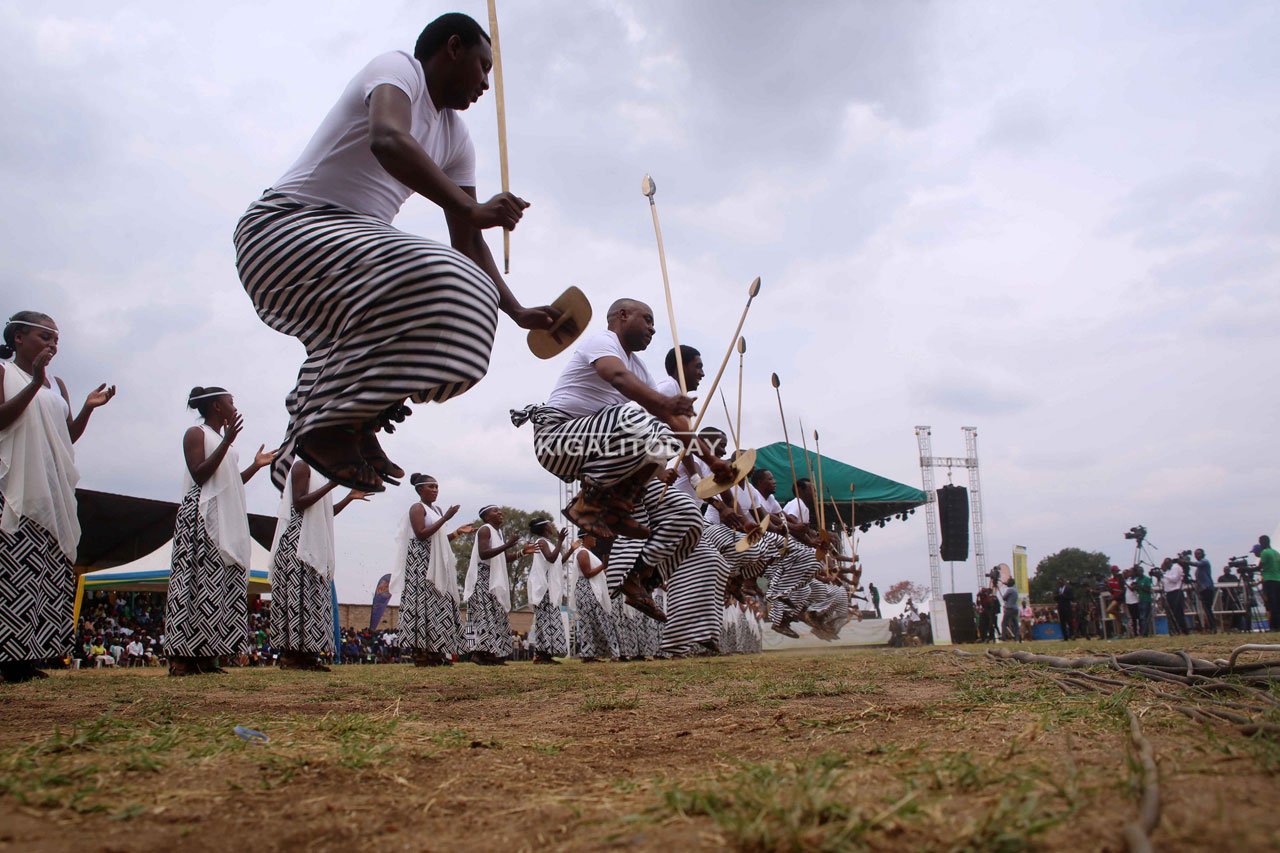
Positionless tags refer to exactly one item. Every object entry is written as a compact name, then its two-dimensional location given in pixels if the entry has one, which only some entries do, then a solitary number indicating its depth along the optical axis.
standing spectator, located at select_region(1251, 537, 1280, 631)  14.36
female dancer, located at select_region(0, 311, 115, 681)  4.45
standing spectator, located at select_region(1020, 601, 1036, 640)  21.54
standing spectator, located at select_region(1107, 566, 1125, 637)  16.84
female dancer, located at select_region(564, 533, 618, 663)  12.17
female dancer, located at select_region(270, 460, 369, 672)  7.16
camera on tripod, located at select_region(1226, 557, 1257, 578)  16.25
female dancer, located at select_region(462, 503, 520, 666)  10.42
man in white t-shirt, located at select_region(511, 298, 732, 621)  4.70
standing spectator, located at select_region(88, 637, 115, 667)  12.52
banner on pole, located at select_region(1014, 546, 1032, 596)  26.98
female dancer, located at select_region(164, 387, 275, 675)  5.91
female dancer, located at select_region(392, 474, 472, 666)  9.22
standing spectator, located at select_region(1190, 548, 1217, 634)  15.30
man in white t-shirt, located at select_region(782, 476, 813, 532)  11.75
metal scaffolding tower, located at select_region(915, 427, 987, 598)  34.56
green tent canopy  18.55
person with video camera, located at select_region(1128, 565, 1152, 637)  16.00
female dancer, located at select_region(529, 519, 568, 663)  12.08
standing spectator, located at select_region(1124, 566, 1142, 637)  16.28
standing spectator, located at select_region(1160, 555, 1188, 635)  15.41
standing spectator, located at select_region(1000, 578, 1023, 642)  19.81
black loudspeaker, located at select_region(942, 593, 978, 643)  18.17
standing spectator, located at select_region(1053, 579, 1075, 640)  18.22
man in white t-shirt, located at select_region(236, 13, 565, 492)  2.42
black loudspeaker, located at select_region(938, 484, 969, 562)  26.02
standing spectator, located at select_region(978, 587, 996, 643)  19.64
